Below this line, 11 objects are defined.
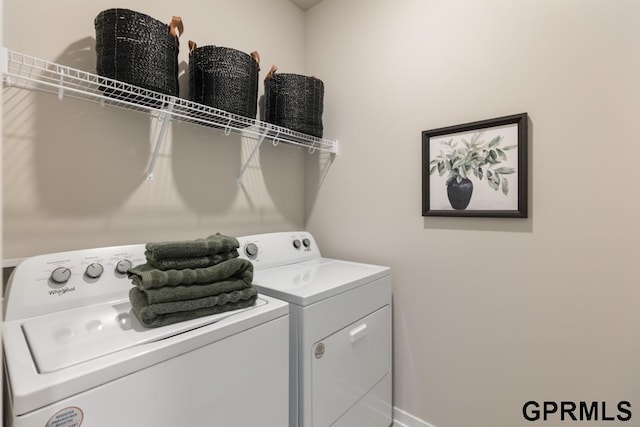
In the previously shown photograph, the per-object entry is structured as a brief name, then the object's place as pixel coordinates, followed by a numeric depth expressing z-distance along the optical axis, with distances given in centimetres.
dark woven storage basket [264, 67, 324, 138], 164
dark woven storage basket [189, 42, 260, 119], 132
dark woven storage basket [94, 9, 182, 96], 106
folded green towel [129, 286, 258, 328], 86
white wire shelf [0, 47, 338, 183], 107
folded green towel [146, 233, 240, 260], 95
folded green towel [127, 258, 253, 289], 89
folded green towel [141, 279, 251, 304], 88
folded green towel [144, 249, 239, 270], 95
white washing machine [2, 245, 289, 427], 64
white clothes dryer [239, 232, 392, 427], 114
